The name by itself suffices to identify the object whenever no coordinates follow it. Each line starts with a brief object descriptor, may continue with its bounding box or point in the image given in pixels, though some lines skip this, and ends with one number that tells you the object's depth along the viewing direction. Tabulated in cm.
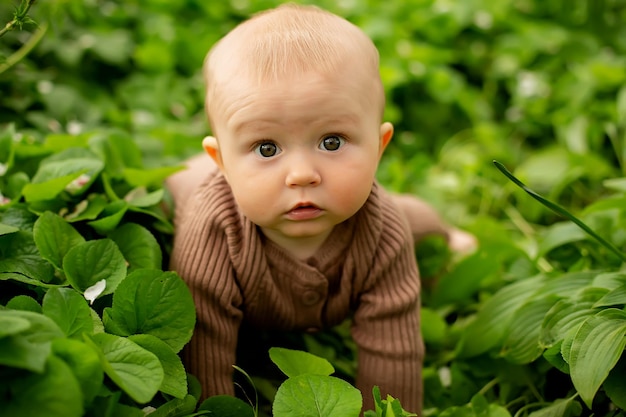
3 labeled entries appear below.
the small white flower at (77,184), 129
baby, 102
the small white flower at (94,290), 107
